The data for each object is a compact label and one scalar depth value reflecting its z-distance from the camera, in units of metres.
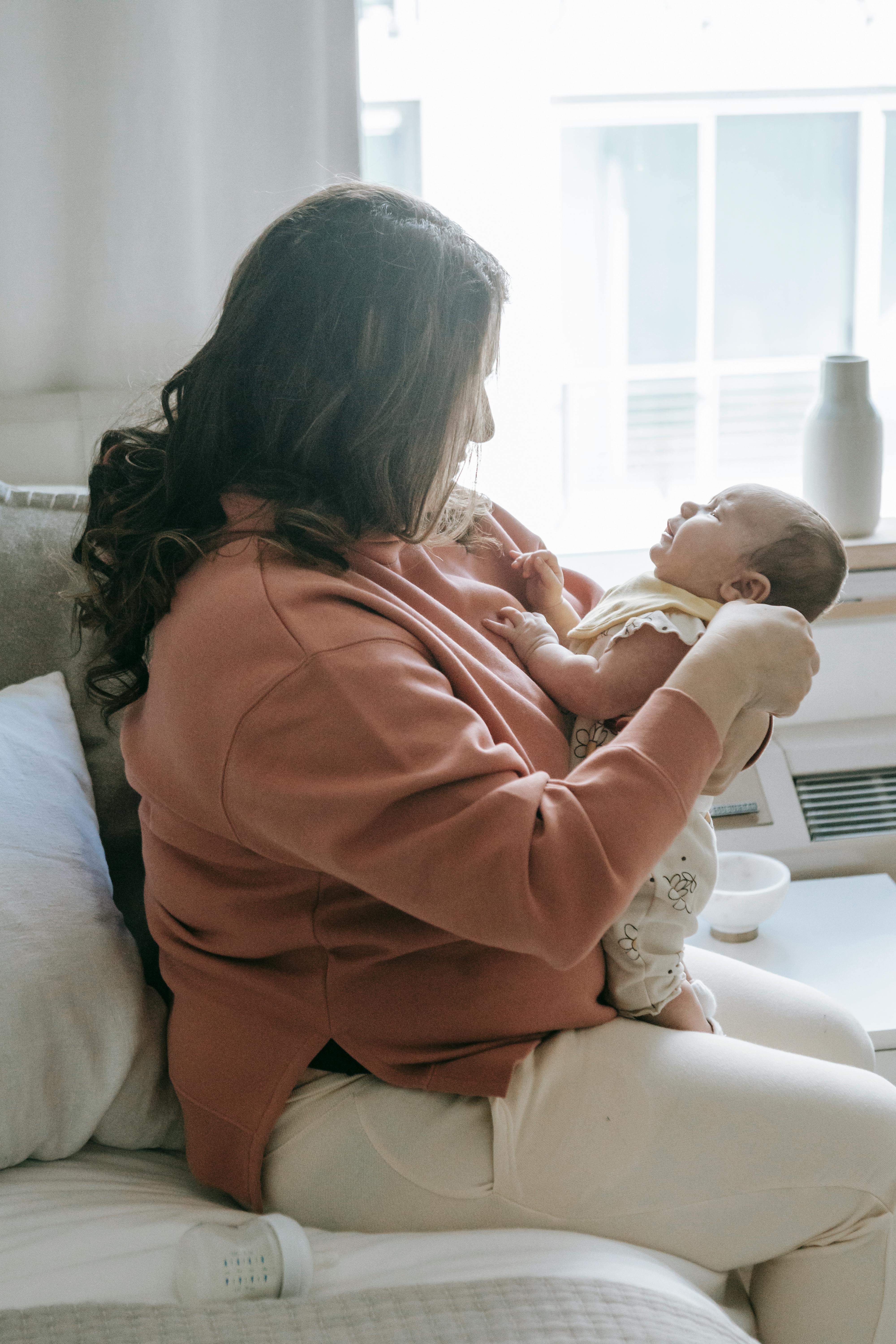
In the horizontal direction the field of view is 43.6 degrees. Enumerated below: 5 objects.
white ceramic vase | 1.94
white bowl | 1.61
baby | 1.03
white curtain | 1.66
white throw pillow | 0.95
